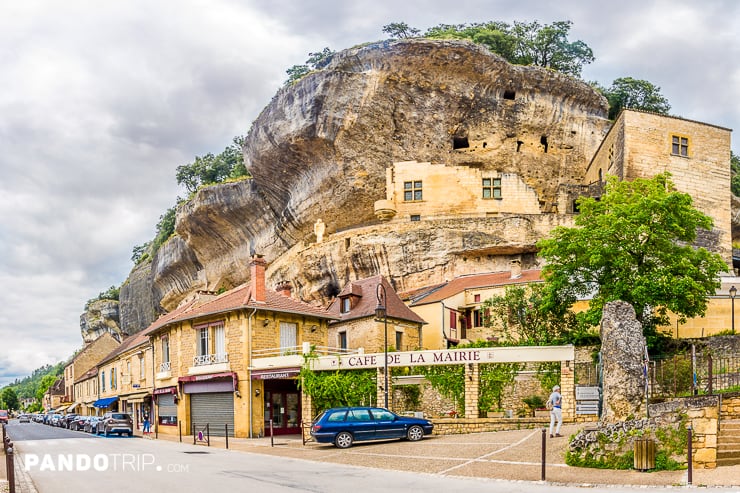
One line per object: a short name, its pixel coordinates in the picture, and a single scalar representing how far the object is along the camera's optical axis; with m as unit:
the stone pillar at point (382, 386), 24.33
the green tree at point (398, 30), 64.31
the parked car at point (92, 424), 35.25
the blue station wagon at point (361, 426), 20.34
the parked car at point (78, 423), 39.01
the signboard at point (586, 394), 21.20
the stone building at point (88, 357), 67.81
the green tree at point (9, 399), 135.38
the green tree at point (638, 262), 25.23
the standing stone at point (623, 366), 14.78
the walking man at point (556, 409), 17.34
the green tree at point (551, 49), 62.38
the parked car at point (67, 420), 43.42
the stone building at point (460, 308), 36.09
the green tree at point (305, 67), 69.69
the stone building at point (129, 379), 38.34
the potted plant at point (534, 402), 23.42
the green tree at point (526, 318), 28.27
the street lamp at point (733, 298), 28.97
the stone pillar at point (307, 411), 25.42
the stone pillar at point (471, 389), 22.45
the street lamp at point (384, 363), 23.59
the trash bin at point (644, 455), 13.30
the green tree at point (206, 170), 78.75
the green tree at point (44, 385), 112.04
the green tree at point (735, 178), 62.66
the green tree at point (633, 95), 62.09
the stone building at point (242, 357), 27.97
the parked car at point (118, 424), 31.56
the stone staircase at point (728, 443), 13.52
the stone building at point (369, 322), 31.98
